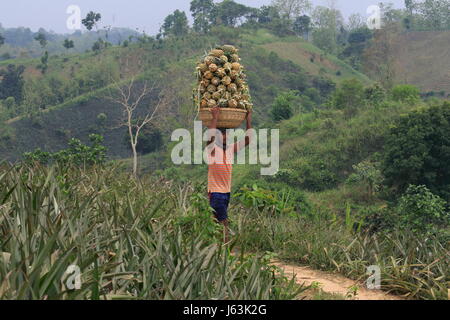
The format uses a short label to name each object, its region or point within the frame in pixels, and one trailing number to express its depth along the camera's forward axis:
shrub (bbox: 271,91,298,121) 31.61
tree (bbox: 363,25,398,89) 49.25
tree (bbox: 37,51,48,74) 54.15
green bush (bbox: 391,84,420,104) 28.95
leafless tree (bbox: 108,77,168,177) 40.16
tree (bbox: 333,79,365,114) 28.52
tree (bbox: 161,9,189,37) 58.88
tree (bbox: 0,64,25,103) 46.50
